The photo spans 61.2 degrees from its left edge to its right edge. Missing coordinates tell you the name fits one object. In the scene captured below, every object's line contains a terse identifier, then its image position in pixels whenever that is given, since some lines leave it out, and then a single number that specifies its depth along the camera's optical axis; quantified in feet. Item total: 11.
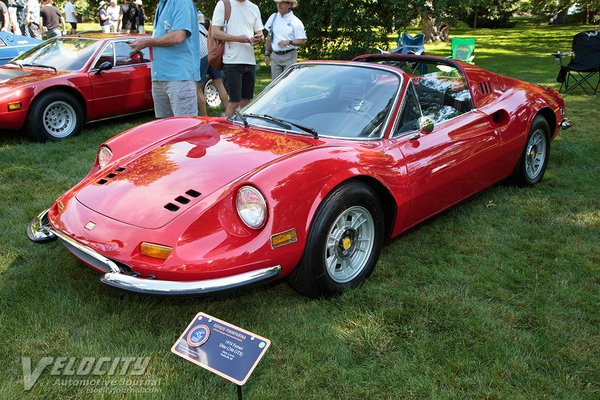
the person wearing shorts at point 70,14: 53.06
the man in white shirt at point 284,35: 21.08
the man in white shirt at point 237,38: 18.72
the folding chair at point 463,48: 41.67
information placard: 5.88
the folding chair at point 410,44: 39.75
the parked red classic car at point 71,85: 19.10
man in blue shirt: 14.79
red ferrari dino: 7.93
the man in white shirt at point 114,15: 47.87
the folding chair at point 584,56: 29.68
